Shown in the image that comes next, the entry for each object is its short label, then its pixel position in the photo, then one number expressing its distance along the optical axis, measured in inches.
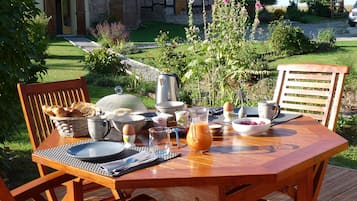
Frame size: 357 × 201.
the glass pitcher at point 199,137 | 91.5
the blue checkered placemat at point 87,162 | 84.6
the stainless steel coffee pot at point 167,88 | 116.7
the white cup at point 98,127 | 99.3
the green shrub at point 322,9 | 1119.0
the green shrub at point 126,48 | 528.9
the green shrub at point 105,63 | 408.8
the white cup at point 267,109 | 112.0
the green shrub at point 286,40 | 503.2
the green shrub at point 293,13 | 1021.8
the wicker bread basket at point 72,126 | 104.0
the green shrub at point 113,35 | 560.4
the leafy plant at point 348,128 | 214.3
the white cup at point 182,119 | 107.9
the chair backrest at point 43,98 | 116.3
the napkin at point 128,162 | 83.0
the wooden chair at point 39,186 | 92.2
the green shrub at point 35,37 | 182.1
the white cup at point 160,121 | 108.1
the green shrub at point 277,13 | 1021.9
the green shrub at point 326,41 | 543.9
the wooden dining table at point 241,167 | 80.7
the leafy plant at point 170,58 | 322.0
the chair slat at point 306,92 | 128.7
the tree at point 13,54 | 158.2
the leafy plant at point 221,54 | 240.7
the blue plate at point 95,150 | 88.9
